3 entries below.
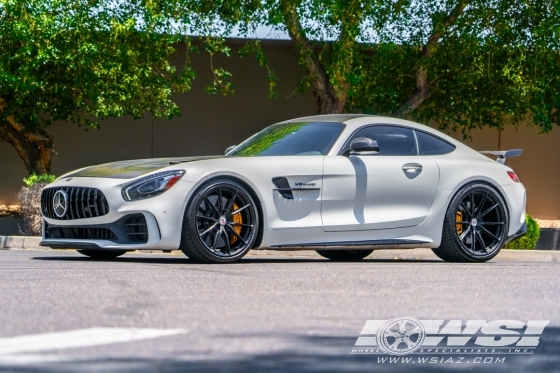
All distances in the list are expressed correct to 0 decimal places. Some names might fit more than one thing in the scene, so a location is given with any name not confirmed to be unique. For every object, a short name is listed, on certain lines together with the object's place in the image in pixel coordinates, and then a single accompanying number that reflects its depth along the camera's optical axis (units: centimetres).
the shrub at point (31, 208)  1538
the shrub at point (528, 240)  1482
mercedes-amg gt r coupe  896
